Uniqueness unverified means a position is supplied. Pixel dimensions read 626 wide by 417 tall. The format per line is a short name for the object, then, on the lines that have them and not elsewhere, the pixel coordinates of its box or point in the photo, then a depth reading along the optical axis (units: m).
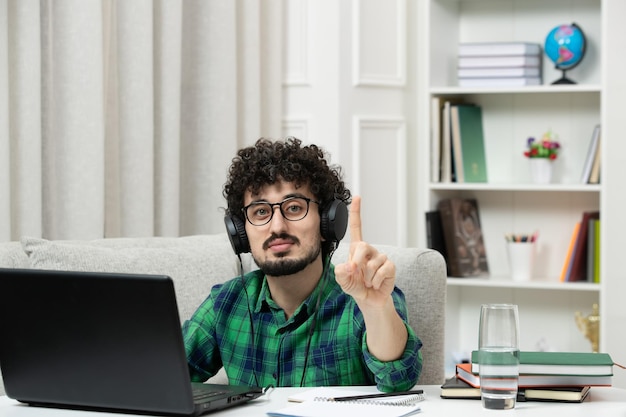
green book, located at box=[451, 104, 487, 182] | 3.66
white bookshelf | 3.64
